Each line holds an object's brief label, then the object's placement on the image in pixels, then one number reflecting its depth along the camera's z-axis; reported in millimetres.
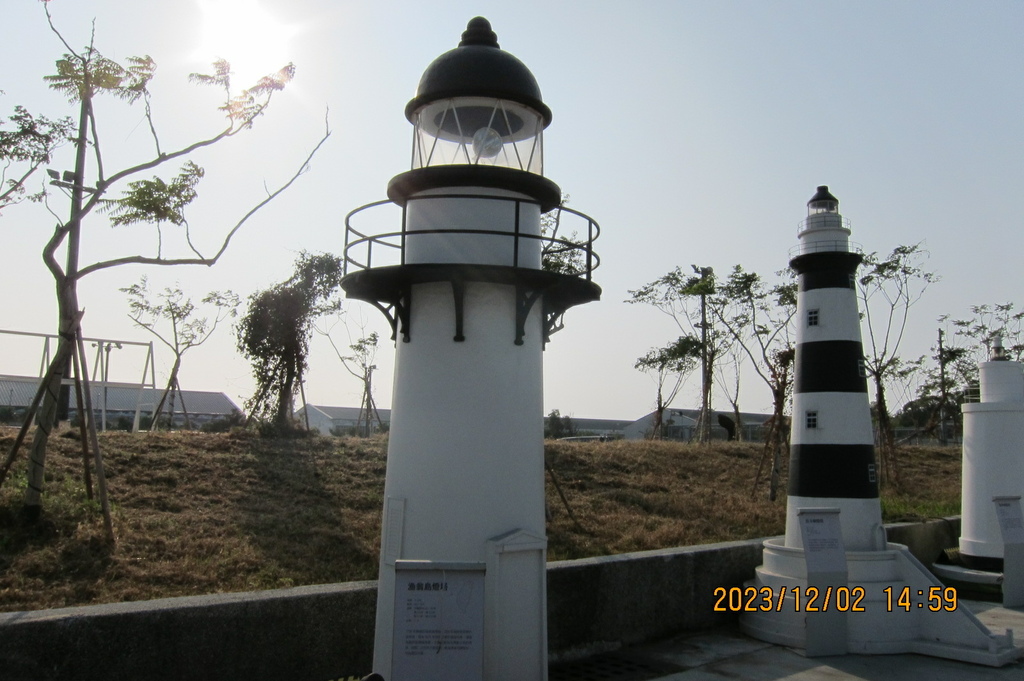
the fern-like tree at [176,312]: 22859
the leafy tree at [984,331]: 30172
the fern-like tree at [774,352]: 18469
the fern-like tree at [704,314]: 22516
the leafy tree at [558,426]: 49694
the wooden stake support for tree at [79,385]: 8641
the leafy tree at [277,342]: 18766
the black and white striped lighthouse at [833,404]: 9727
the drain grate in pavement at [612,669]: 7593
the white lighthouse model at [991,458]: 13258
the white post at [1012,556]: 11211
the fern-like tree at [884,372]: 21344
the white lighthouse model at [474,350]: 5926
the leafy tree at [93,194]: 9133
